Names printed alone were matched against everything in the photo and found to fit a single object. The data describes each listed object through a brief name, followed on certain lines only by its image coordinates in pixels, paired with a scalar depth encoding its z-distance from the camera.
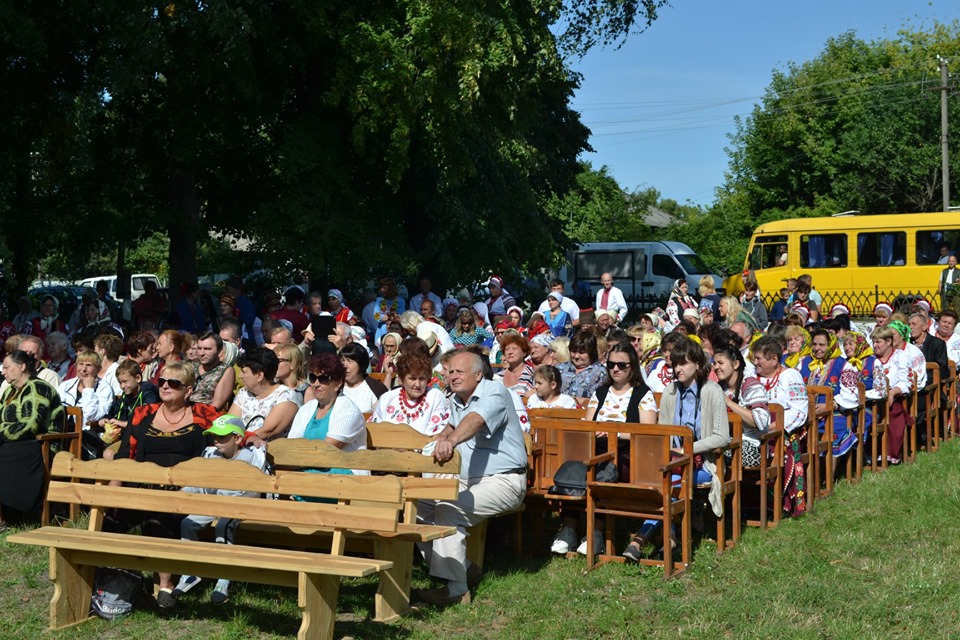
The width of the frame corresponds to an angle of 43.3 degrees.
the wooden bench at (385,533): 6.84
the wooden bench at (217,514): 6.18
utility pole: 41.04
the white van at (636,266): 31.80
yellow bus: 29.08
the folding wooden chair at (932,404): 12.72
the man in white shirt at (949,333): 14.38
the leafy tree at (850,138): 50.00
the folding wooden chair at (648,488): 7.86
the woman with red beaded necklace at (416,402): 8.42
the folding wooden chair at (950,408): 13.58
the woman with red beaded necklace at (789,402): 9.38
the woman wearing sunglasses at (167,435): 7.61
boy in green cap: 7.21
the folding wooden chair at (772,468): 8.80
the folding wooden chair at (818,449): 9.68
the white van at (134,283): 38.84
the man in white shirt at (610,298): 19.59
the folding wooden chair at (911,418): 12.17
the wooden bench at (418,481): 6.97
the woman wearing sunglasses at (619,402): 8.39
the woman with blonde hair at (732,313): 13.51
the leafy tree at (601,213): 48.69
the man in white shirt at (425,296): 18.39
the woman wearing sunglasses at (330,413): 7.80
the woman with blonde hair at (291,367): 8.83
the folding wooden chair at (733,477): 8.33
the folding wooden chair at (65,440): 9.55
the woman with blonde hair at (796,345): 11.23
